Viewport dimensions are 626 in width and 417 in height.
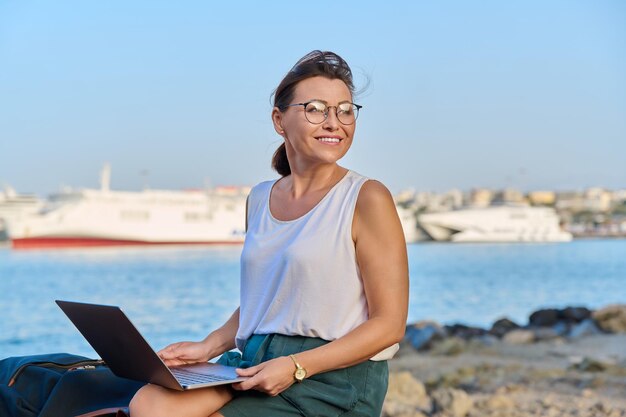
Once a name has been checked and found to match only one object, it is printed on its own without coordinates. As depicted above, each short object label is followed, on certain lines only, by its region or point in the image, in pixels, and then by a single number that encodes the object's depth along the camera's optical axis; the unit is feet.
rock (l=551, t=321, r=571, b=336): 29.57
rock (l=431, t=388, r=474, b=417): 13.92
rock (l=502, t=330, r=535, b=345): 27.02
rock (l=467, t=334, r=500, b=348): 25.90
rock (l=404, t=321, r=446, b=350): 25.89
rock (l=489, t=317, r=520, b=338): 30.46
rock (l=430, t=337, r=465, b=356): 24.30
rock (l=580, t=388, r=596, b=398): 15.40
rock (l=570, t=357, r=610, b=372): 18.54
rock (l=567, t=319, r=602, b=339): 27.53
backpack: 5.94
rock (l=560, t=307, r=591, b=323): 32.56
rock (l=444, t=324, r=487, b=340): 30.19
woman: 5.33
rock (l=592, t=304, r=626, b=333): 28.89
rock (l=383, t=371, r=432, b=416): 13.88
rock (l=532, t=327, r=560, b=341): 27.04
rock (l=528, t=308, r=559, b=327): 33.47
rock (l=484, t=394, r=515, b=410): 14.29
